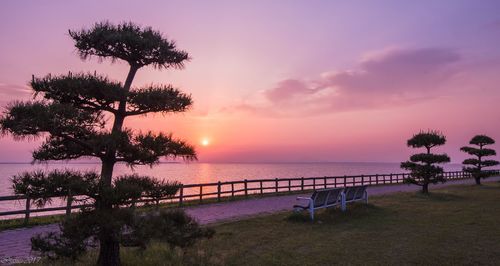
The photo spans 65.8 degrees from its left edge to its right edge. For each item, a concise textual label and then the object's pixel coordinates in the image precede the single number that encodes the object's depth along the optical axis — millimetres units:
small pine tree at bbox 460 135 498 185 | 34906
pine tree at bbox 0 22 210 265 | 5445
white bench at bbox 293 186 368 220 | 13023
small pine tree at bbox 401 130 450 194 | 24078
